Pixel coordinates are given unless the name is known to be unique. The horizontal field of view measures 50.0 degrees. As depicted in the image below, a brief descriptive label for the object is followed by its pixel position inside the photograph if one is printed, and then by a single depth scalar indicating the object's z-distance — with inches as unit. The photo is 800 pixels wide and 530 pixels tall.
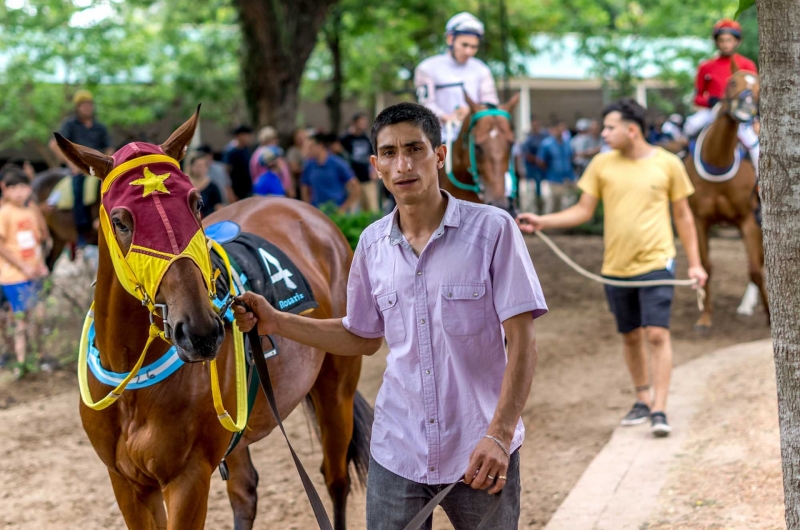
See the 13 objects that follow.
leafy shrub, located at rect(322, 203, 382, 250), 386.9
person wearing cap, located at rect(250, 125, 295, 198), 443.5
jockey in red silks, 378.6
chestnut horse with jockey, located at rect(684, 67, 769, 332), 353.7
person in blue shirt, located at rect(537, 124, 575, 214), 749.9
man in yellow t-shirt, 235.1
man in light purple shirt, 101.0
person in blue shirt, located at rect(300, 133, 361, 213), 465.4
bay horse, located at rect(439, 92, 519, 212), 267.1
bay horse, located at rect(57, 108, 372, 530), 108.5
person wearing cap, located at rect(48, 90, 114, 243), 419.5
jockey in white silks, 302.7
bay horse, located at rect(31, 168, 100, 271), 437.5
